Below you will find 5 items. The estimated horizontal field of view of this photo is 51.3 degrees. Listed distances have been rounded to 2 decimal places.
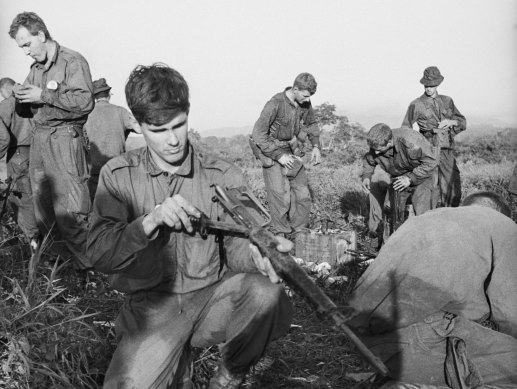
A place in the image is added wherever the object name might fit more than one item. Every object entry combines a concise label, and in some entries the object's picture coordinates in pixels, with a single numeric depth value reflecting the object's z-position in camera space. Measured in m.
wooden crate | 6.36
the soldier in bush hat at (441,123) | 8.70
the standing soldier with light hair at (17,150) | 5.95
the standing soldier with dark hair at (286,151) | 7.56
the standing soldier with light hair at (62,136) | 5.11
